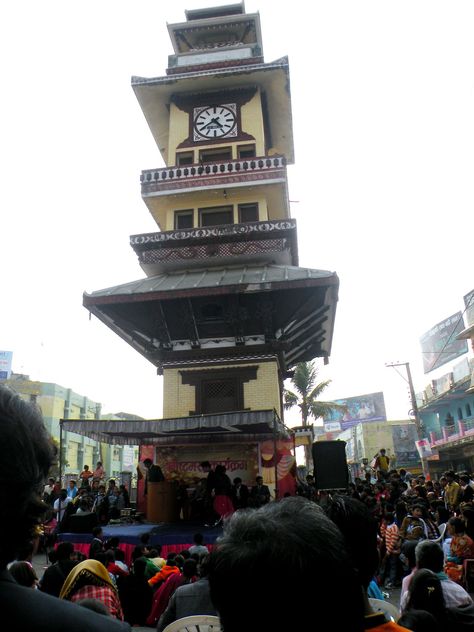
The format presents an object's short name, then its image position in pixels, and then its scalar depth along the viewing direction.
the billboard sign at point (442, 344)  50.28
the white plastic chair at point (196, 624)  3.42
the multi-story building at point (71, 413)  60.66
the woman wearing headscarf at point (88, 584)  4.41
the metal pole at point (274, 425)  12.32
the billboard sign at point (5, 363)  50.64
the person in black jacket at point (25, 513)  1.34
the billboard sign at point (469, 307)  37.66
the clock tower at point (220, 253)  17.31
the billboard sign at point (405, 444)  62.72
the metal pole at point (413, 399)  35.66
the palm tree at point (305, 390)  41.22
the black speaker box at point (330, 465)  14.88
